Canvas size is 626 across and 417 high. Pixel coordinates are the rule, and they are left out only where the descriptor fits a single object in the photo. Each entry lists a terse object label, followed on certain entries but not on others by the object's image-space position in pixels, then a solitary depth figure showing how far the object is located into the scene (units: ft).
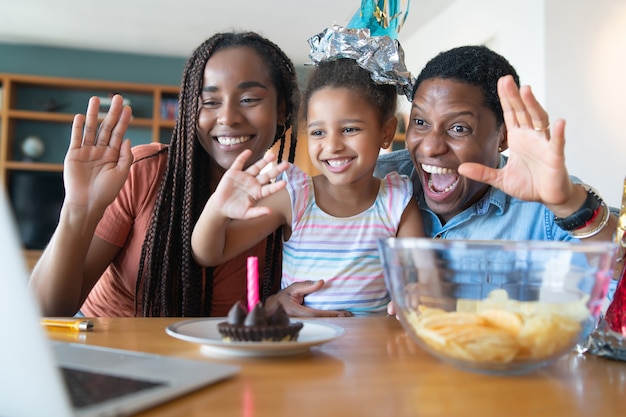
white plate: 2.32
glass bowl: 2.11
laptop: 1.46
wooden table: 1.78
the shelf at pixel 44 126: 19.61
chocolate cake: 2.42
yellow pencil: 2.97
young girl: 4.94
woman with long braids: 4.37
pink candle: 2.72
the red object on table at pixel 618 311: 2.63
